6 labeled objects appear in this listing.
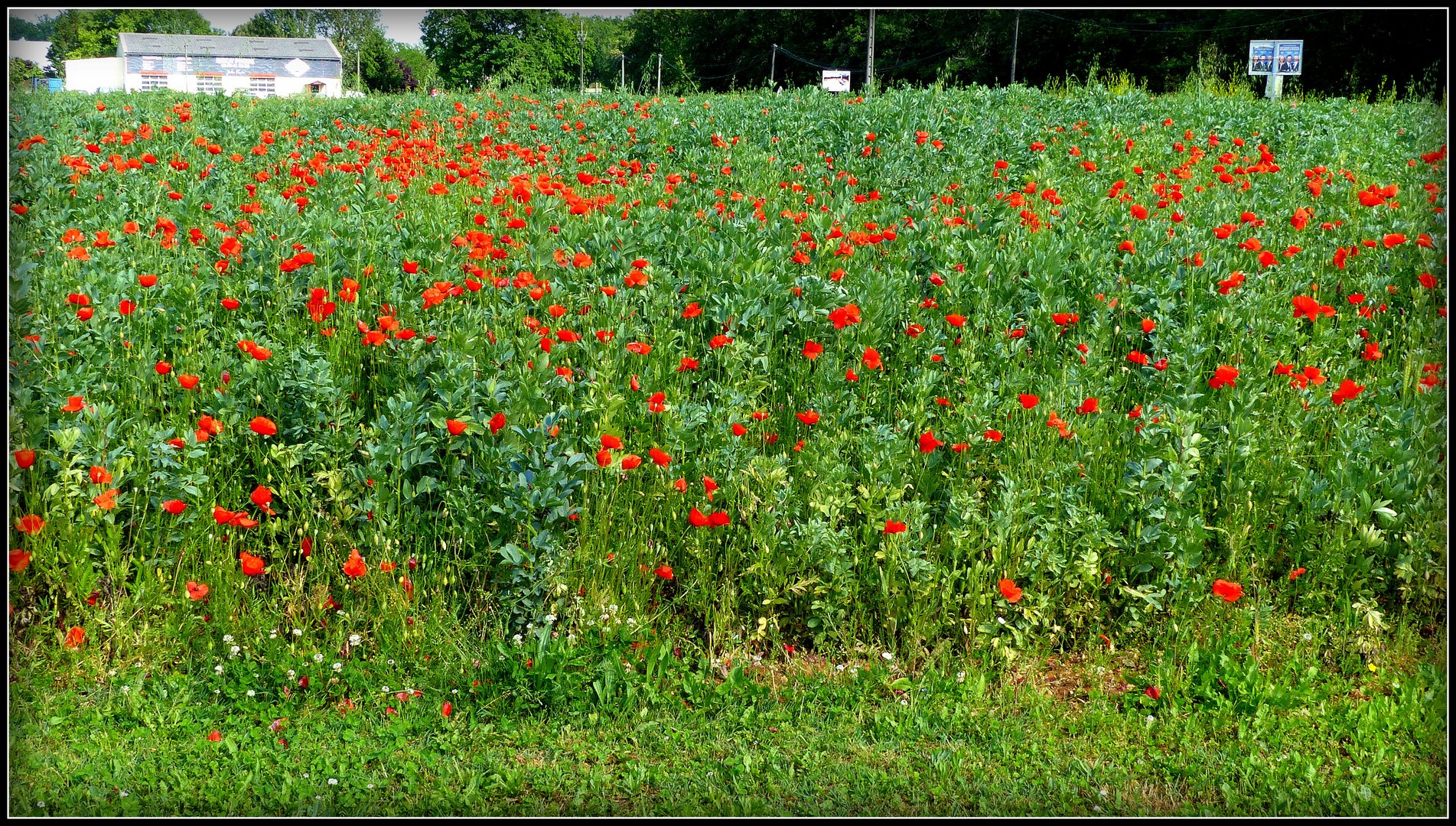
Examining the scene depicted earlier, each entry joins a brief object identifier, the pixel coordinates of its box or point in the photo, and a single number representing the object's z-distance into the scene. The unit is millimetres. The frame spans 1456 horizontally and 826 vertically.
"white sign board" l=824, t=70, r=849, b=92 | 12508
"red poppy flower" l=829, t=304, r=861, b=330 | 3702
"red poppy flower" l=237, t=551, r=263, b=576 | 2768
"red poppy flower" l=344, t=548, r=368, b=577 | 2801
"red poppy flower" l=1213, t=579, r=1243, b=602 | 2750
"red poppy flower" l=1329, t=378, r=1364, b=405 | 3168
